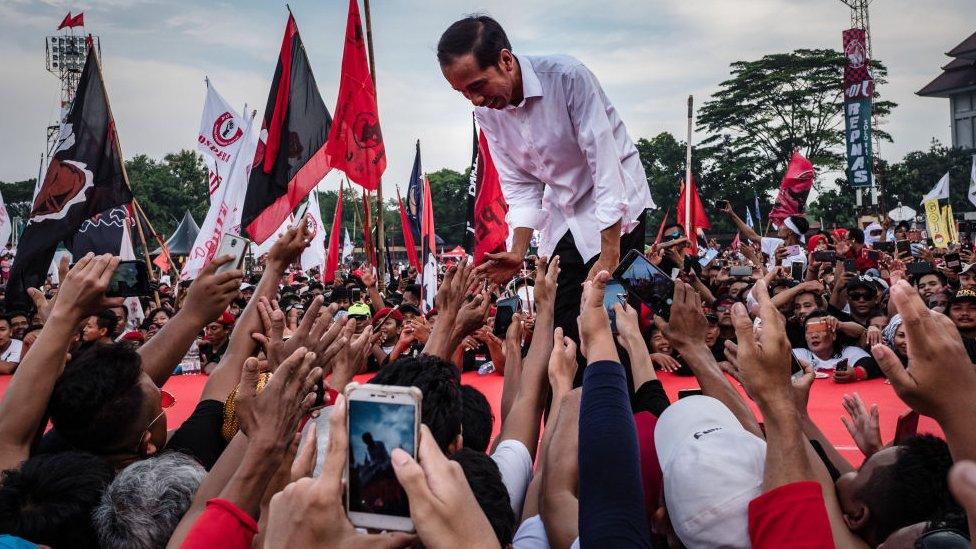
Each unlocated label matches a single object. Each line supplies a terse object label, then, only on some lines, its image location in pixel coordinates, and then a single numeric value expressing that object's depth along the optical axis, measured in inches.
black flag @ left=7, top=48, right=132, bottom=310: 262.1
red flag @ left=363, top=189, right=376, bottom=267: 417.0
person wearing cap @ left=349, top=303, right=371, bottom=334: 299.4
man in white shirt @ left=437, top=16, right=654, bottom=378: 106.1
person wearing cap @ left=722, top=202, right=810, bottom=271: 409.7
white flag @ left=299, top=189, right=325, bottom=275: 638.5
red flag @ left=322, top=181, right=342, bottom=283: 492.7
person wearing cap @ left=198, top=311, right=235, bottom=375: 289.9
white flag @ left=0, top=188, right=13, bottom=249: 652.7
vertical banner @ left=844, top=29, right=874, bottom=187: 1019.9
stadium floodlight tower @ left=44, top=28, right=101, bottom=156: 2038.6
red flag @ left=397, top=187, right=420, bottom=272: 454.6
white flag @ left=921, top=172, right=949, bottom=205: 726.9
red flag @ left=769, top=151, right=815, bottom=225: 536.7
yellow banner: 683.4
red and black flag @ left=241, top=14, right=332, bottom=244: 290.8
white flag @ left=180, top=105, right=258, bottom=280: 343.6
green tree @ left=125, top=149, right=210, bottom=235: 2183.8
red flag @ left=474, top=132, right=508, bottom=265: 357.1
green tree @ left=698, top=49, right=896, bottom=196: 1656.0
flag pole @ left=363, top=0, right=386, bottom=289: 357.4
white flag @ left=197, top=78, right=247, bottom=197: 416.2
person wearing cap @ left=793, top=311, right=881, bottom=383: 239.3
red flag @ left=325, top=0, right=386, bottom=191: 292.5
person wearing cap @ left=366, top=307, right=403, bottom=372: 288.3
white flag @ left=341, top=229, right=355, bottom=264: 1019.3
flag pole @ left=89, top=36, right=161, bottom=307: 300.8
